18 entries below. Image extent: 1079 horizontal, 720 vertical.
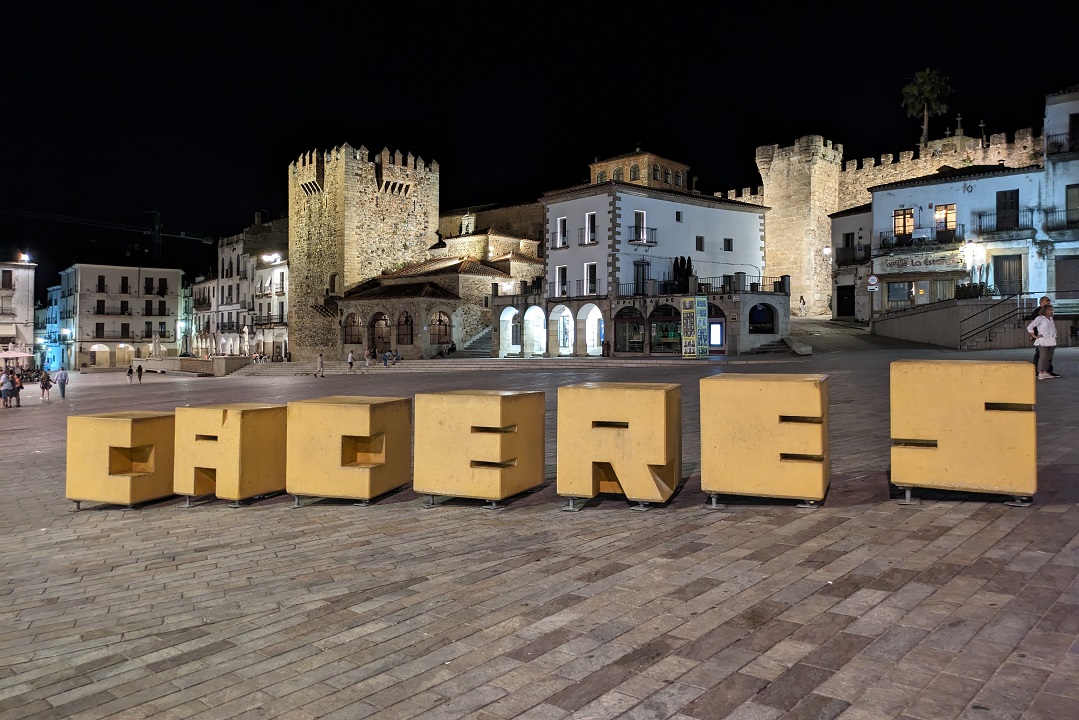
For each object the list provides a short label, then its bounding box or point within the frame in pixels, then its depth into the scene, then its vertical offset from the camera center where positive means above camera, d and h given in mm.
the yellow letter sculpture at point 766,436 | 6289 -628
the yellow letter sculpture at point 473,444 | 6891 -757
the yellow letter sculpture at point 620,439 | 6602 -680
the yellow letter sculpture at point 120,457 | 7773 -1011
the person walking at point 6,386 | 24156 -761
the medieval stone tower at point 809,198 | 52344 +11630
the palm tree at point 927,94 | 53688 +19263
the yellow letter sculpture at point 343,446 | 7250 -828
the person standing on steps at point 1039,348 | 15555 +312
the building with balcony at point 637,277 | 38125 +4910
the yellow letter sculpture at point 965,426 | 5953 -518
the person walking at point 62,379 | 28484 -635
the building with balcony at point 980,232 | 34312 +6366
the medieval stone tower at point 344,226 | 55531 +10378
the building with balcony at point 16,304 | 62625 +4858
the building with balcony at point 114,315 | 74125 +4774
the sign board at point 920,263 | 37312 +5109
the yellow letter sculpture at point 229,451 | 7516 -898
